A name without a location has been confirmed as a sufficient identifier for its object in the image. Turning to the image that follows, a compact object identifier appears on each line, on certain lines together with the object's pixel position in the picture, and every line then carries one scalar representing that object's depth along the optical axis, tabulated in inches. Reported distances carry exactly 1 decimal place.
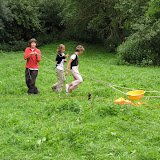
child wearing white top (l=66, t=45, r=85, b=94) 286.7
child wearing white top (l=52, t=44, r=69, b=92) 290.9
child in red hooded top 288.8
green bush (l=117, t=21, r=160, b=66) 569.7
